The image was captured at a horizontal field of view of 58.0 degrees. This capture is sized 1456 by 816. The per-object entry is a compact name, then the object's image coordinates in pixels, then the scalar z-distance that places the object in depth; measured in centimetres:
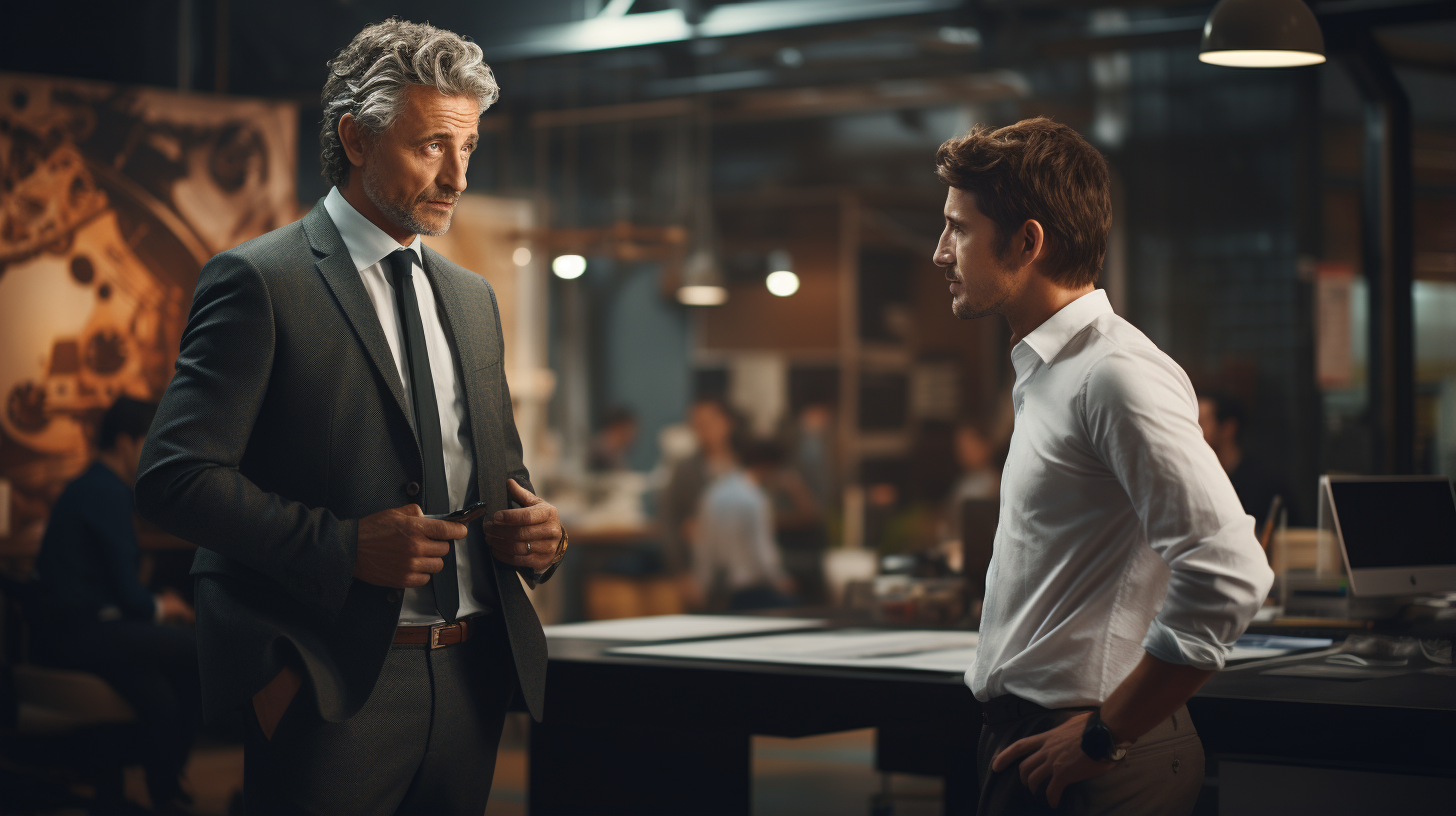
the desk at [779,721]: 195
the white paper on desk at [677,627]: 285
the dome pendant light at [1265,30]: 320
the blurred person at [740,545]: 756
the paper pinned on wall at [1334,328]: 655
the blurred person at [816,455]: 975
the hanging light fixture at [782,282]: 946
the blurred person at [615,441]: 1042
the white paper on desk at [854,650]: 232
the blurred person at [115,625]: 452
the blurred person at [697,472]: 843
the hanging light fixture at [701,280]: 800
